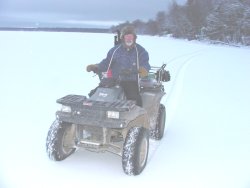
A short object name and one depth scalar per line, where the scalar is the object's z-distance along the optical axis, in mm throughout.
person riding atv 5840
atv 4828
